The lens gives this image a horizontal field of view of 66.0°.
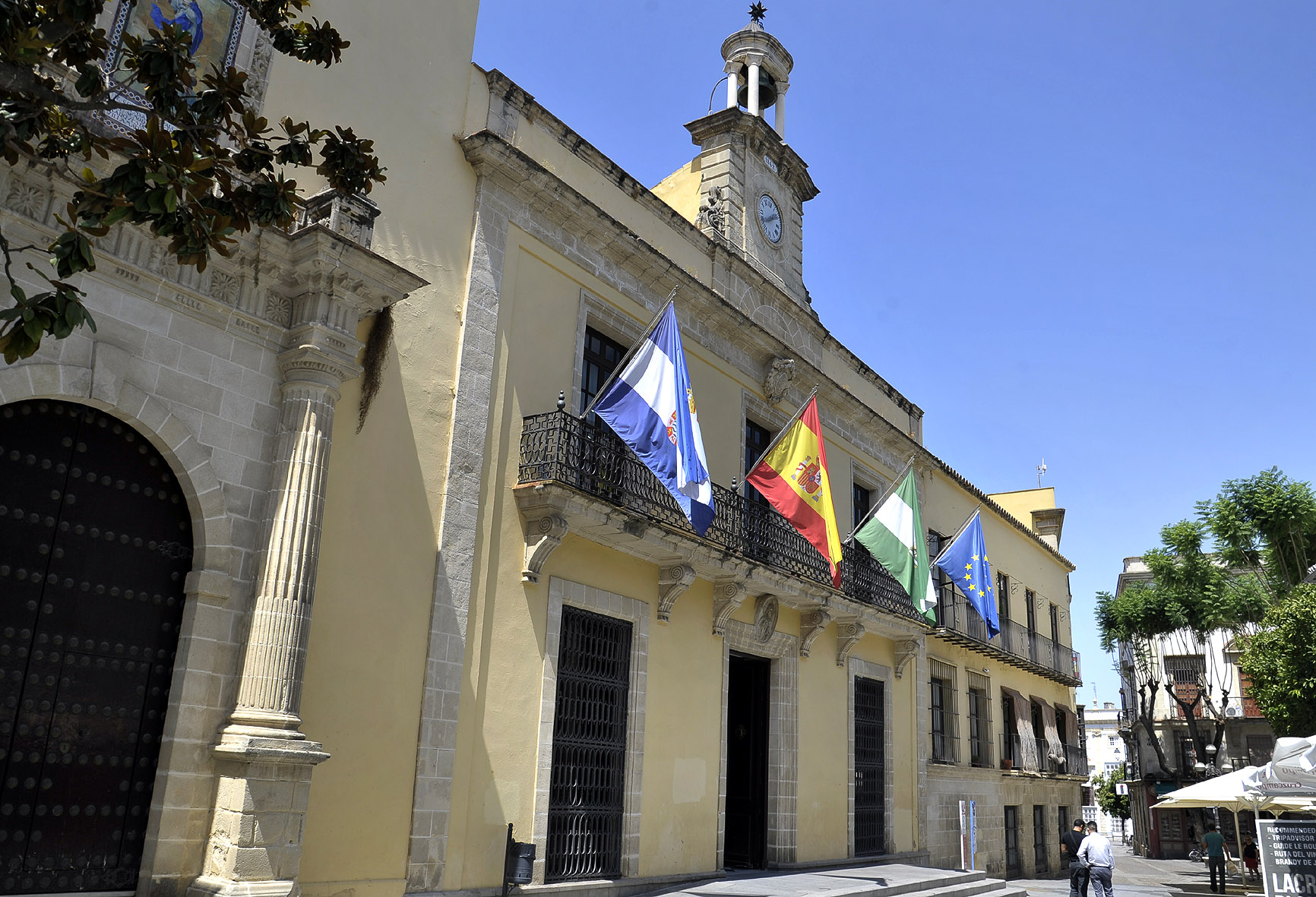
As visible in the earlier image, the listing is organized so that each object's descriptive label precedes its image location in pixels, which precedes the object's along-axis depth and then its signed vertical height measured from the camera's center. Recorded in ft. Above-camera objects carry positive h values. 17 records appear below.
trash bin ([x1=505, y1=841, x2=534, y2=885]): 29.27 -3.31
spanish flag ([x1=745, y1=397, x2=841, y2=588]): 40.70 +10.74
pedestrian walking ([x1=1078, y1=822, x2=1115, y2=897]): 42.04 -3.55
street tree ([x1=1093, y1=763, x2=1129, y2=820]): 198.90 -5.23
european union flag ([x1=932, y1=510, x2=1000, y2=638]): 55.36 +10.47
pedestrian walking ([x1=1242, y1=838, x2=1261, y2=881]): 73.21 -5.81
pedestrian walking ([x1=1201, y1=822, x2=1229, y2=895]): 67.67 -4.91
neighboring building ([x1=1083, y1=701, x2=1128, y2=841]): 275.80 +8.60
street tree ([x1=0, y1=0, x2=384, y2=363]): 12.47 +8.15
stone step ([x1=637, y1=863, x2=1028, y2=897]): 35.76 -4.67
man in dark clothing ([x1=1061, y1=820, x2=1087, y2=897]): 45.42 -4.23
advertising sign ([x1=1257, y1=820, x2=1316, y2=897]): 33.68 -2.53
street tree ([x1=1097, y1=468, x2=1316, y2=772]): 64.69 +17.52
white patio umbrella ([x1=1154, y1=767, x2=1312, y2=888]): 43.65 -0.86
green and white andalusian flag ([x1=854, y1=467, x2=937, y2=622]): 47.65 +10.14
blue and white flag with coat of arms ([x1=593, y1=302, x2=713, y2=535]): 33.09 +10.51
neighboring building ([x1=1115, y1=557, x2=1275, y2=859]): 126.72 +6.23
